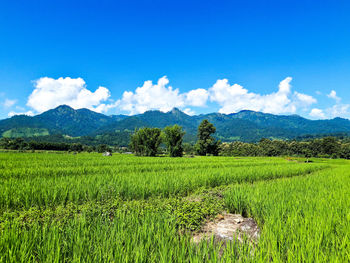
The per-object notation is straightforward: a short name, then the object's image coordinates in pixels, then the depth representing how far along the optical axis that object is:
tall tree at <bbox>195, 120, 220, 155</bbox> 53.16
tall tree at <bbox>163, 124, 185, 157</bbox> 42.38
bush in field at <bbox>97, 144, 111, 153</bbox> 88.32
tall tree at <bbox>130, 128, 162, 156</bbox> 40.75
